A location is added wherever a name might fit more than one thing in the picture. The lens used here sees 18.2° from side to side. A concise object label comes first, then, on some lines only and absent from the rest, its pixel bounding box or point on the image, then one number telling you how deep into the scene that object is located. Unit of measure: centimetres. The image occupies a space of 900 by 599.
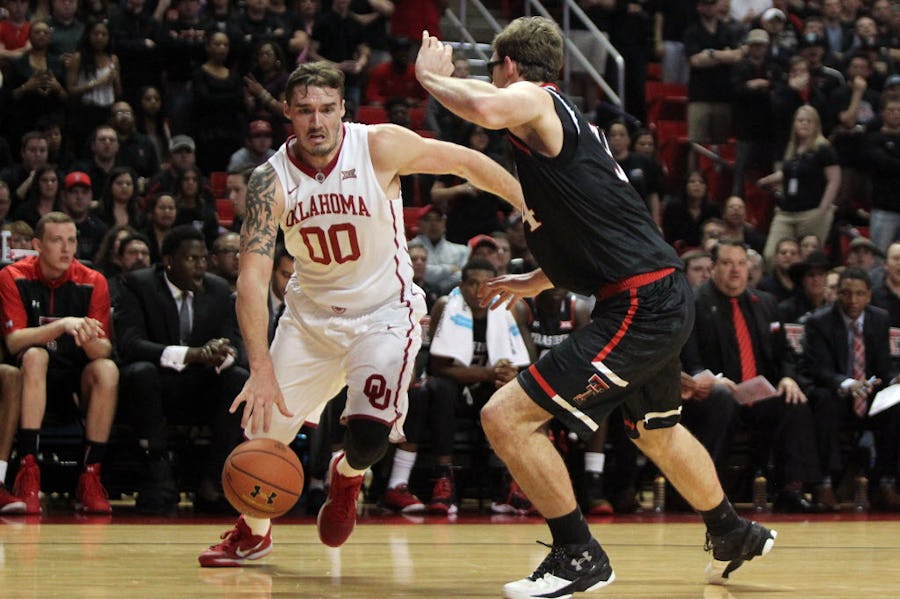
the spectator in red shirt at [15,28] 2427
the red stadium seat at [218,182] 2449
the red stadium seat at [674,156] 2936
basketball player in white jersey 1125
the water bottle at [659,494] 1825
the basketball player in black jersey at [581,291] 963
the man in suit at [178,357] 1675
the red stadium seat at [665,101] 3040
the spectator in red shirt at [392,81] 2689
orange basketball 1058
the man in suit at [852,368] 1873
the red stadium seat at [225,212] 2272
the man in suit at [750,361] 1827
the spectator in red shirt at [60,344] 1631
